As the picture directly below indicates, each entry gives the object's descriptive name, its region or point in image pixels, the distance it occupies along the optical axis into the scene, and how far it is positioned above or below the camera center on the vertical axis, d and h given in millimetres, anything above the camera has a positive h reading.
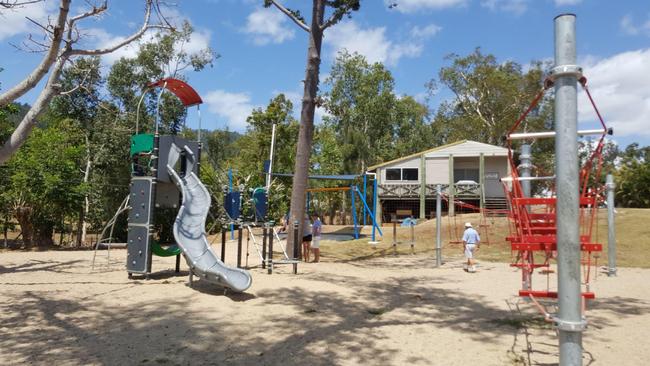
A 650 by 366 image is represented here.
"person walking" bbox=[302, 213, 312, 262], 13297 -873
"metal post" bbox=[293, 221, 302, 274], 10438 -946
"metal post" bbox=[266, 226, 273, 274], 10062 -1079
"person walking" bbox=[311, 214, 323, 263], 13008 -820
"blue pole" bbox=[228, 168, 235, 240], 20178 -911
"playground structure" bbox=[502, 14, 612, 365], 2303 +109
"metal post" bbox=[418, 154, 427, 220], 31103 +1705
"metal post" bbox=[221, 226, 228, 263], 10242 -583
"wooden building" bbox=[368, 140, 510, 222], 30688 +2306
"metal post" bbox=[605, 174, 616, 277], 11312 -188
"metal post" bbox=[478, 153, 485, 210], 29297 +2827
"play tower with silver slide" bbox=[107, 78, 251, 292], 8062 +73
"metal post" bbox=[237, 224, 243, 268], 10755 -1085
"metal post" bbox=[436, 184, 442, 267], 12820 -665
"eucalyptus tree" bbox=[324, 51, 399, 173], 41438 +9289
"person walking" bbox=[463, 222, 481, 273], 12070 -795
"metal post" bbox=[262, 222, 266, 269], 10412 -851
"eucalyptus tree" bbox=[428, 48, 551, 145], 38781 +9762
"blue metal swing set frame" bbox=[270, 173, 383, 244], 18453 +483
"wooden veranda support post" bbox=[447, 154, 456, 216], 30391 +1990
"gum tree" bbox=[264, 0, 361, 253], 13266 +3447
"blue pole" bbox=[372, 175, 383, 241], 18947 +341
